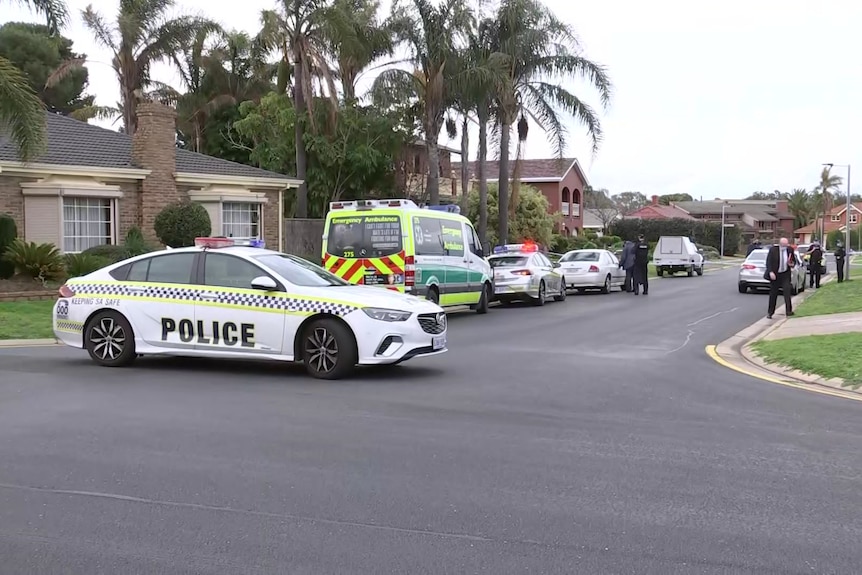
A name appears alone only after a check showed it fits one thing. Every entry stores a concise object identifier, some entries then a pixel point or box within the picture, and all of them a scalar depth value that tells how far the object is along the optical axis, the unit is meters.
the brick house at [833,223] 118.40
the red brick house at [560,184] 61.69
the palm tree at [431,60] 28.12
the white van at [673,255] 39.56
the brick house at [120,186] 22.31
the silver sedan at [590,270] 27.06
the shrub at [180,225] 23.52
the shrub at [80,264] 20.19
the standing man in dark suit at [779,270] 17.48
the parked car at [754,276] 27.02
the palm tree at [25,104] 17.22
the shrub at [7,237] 19.55
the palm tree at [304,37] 26.66
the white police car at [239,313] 9.89
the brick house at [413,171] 35.94
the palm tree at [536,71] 29.78
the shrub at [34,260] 19.42
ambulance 16.80
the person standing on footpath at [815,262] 28.47
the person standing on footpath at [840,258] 29.52
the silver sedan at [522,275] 22.14
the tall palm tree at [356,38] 26.39
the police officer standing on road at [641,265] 26.31
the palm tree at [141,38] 34.31
